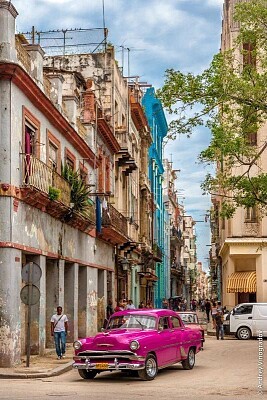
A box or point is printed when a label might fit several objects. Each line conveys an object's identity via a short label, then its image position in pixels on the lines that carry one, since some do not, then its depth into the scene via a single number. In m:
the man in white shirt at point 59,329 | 19.94
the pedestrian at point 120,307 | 30.62
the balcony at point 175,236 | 85.75
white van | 31.91
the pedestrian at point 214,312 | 35.59
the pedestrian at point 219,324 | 33.06
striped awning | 41.25
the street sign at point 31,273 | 17.41
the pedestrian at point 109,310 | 32.84
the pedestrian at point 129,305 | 30.59
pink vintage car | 15.18
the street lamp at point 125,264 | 37.44
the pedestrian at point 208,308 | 49.66
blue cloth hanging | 30.11
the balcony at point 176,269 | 81.54
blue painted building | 57.31
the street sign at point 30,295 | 17.25
